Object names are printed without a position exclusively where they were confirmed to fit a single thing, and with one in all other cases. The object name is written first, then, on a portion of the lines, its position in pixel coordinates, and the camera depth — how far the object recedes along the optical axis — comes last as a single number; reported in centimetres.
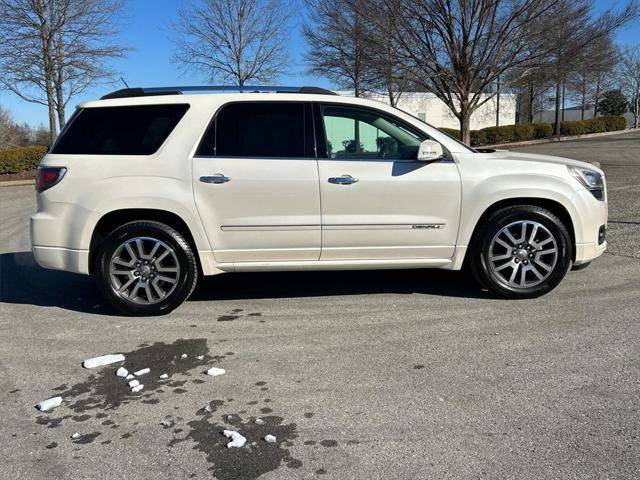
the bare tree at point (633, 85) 5397
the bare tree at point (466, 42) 1123
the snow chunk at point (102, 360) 387
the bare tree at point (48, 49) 1800
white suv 470
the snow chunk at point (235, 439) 283
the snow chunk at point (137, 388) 349
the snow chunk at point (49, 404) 327
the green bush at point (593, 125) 3662
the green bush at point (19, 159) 1934
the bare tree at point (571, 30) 1105
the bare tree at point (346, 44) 1205
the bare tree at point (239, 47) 2134
